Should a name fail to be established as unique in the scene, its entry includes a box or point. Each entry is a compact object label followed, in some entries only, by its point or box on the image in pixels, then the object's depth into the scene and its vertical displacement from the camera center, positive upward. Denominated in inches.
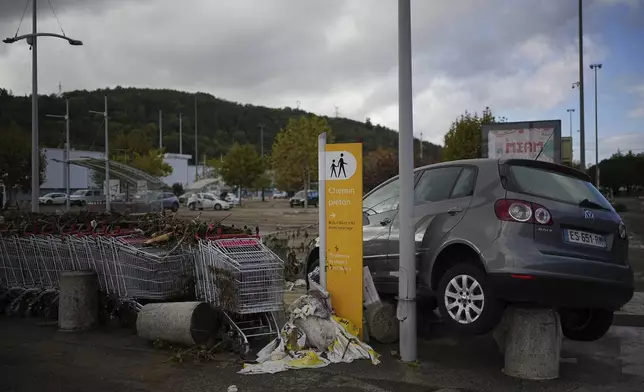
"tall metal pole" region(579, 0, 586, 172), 970.7 +155.4
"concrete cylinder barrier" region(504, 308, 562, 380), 229.0 -53.3
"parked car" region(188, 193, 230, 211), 2176.4 -11.1
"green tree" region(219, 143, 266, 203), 3075.8 +154.0
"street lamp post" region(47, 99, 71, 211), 1825.9 +214.3
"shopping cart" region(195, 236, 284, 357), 265.6 -36.9
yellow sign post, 275.6 -13.6
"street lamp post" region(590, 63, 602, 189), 2305.7 +185.5
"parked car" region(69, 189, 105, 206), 2171.5 +10.1
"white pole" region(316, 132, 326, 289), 284.4 -2.6
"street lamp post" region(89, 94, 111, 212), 1332.4 +41.3
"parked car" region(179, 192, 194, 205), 2708.2 +0.5
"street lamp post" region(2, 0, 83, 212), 834.8 +166.7
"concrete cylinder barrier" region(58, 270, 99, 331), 312.0 -50.1
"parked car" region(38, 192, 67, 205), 2349.9 +3.7
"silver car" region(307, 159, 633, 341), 227.5 -18.4
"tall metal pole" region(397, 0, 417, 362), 247.1 +6.2
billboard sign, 701.3 +67.9
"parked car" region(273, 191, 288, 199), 4143.7 +23.4
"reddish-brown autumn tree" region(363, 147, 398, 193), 1473.9 +69.6
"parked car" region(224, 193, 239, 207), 2612.2 -0.9
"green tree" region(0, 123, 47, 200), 2113.7 +134.6
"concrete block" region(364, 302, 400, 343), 281.4 -55.5
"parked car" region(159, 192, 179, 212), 1926.7 -2.6
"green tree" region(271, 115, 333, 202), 2603.3 +200.3
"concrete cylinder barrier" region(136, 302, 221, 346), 262.1 -52.2
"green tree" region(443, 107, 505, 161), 1694.1 +159.5
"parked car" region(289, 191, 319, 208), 2440.9 -6.4
